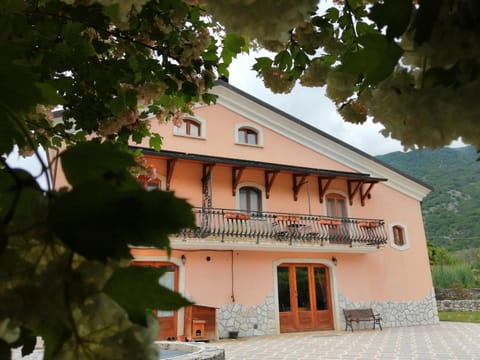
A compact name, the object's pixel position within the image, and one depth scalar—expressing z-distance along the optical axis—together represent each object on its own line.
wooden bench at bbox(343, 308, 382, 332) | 11.51
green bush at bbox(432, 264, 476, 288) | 18.23
